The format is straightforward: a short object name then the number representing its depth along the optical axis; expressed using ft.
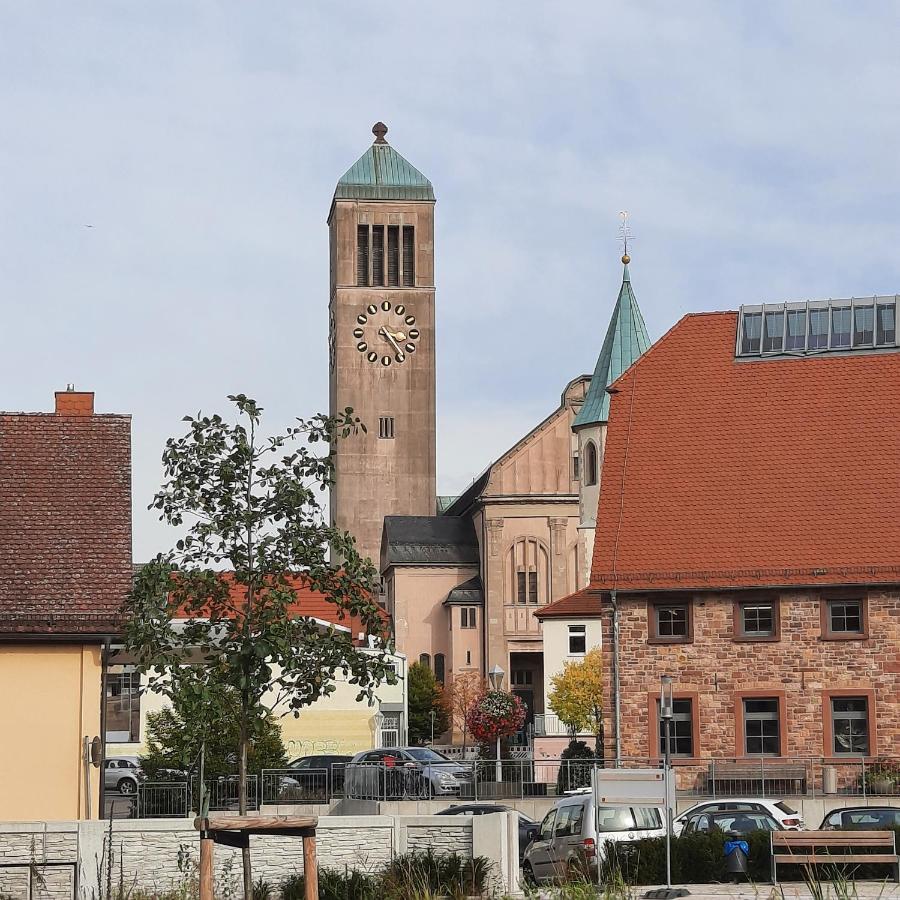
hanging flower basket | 175.73
